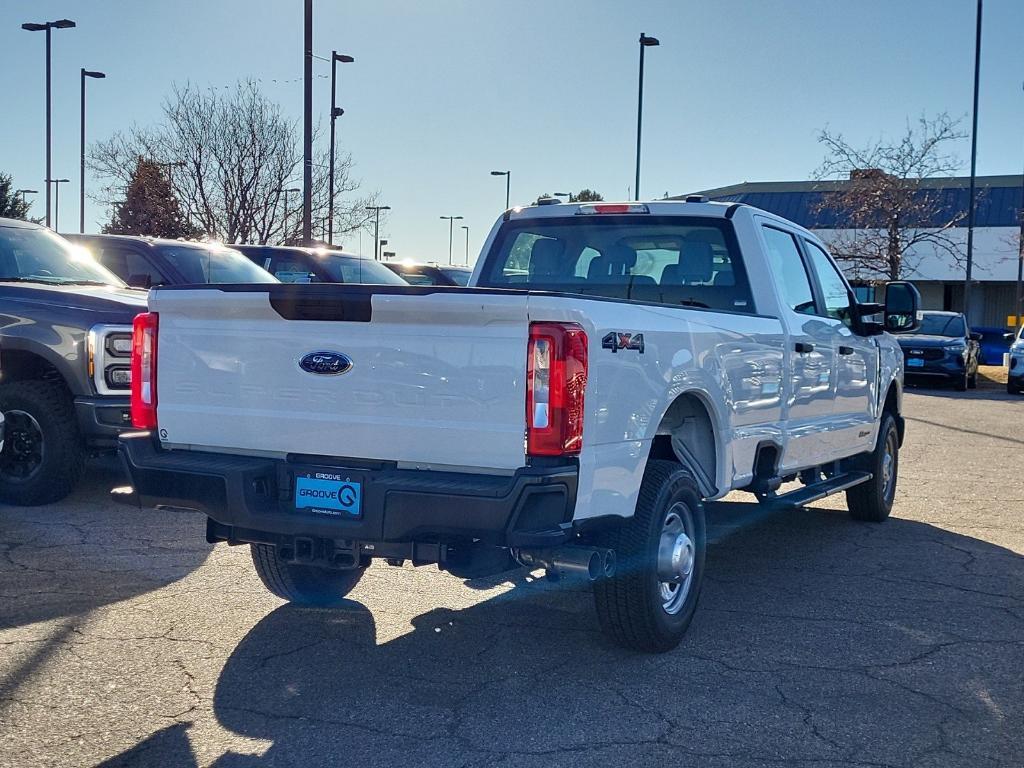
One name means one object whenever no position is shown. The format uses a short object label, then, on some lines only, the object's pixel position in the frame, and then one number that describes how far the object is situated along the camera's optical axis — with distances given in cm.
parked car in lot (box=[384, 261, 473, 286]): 1742
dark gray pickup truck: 789
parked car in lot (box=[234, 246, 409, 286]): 1423
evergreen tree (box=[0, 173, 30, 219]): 5463
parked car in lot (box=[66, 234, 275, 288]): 1041
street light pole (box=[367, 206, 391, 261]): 3268
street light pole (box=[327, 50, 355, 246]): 2922
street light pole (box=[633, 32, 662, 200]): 3566
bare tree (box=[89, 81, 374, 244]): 3073
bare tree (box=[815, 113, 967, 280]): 3428
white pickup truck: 404
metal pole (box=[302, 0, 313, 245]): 1945
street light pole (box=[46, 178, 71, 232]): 4232
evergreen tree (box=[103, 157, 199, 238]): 3075
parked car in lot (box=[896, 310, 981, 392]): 2255
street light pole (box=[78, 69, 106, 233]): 3484
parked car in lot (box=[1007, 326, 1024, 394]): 2164
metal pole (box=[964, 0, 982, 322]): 3102
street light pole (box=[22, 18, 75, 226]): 3098
